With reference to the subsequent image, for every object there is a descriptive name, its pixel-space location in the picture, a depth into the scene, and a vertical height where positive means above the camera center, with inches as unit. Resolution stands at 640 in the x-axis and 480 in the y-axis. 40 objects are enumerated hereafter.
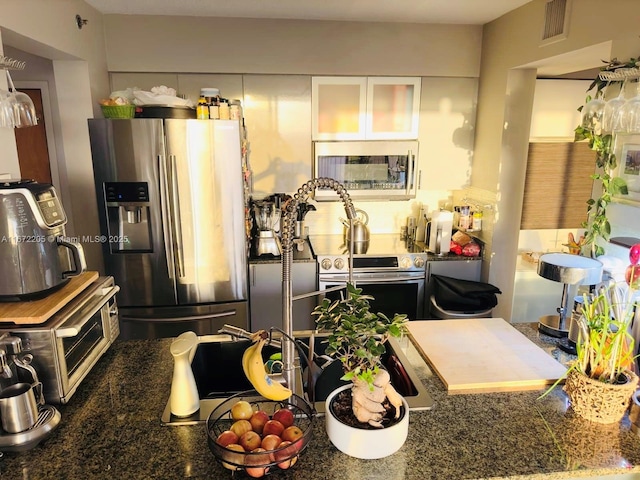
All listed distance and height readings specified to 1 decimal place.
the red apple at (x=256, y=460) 39.7 -27.5
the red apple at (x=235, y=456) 39.8 -27.1
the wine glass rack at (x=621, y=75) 69.8 +10.8
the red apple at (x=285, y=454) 40.2 -27.5
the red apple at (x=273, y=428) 43.1 -26.8
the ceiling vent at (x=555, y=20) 93.4 +25.9
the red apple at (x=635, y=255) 54.3 -13.0
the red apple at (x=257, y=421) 43.9 -26.6
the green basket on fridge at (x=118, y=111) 104.8 +7.2
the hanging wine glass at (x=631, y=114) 63.2 +4.3
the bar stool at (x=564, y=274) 66.8 -18.9
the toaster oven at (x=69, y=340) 50.8 -23.8
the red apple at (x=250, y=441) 41.4 -27.0
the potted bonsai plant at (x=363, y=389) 43.5 -24.1
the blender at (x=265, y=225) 125.9 -23.5
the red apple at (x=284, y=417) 44.9 -26.8
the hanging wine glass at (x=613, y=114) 65.4 +4.4
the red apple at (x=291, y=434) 42.4 -27.0
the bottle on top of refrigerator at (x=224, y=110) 107.9 +7.6
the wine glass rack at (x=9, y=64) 60.9 +10.5
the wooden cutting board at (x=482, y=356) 56.3 -28.6
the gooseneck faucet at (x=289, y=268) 50.5 -13.8
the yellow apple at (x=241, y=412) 44.7 -26.2
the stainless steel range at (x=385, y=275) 123.5 -35.5
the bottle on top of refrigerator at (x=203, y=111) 107.2 +7.4
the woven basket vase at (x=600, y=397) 48.4 -26.9
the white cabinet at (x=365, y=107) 126.0 +10.0
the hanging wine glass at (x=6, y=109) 60.9 +4.3
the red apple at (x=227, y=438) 41.4 -26.8
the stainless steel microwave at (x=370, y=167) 127.7 -6.6
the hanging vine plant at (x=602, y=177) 81.4 -5.9
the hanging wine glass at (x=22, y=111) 62.1 +4.2
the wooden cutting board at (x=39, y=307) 50.7 -19.1
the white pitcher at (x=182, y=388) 50.6 -27.1
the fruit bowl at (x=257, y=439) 40.0 -27.0
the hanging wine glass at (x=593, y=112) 68.8 +4.9
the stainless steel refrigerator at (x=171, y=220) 105.2 -18.4
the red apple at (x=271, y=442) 41.4 -27.0
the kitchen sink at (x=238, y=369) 61.4 -32.0
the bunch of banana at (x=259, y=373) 46.6 -23.3
